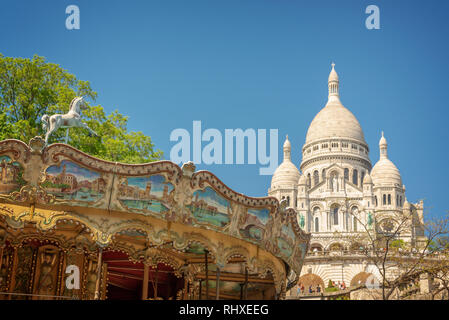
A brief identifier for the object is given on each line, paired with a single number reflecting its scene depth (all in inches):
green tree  1242.0
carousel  655.8
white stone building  3346.5
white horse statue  802.8
